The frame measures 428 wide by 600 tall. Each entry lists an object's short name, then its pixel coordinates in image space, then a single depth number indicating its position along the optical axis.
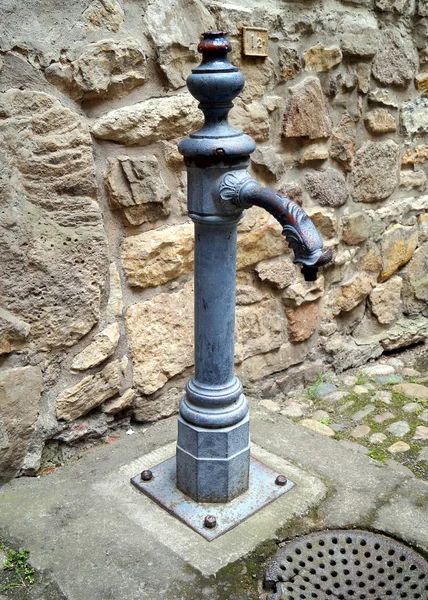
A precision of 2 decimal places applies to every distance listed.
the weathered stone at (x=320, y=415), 2.31
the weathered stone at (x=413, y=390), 2.46
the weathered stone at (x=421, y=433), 2.17
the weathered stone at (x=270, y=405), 2.30
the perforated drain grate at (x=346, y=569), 1.29
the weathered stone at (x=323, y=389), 2.47
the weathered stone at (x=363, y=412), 2.32
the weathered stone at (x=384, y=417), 2.30
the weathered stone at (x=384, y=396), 2.44
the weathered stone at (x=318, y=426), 2.21
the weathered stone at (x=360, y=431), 2.21
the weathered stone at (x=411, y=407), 2.36
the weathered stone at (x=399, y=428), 2.21
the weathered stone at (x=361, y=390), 2.49
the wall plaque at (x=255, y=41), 1.88
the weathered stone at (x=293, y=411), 2.30
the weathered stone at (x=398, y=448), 2.10
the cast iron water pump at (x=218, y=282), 1.23
